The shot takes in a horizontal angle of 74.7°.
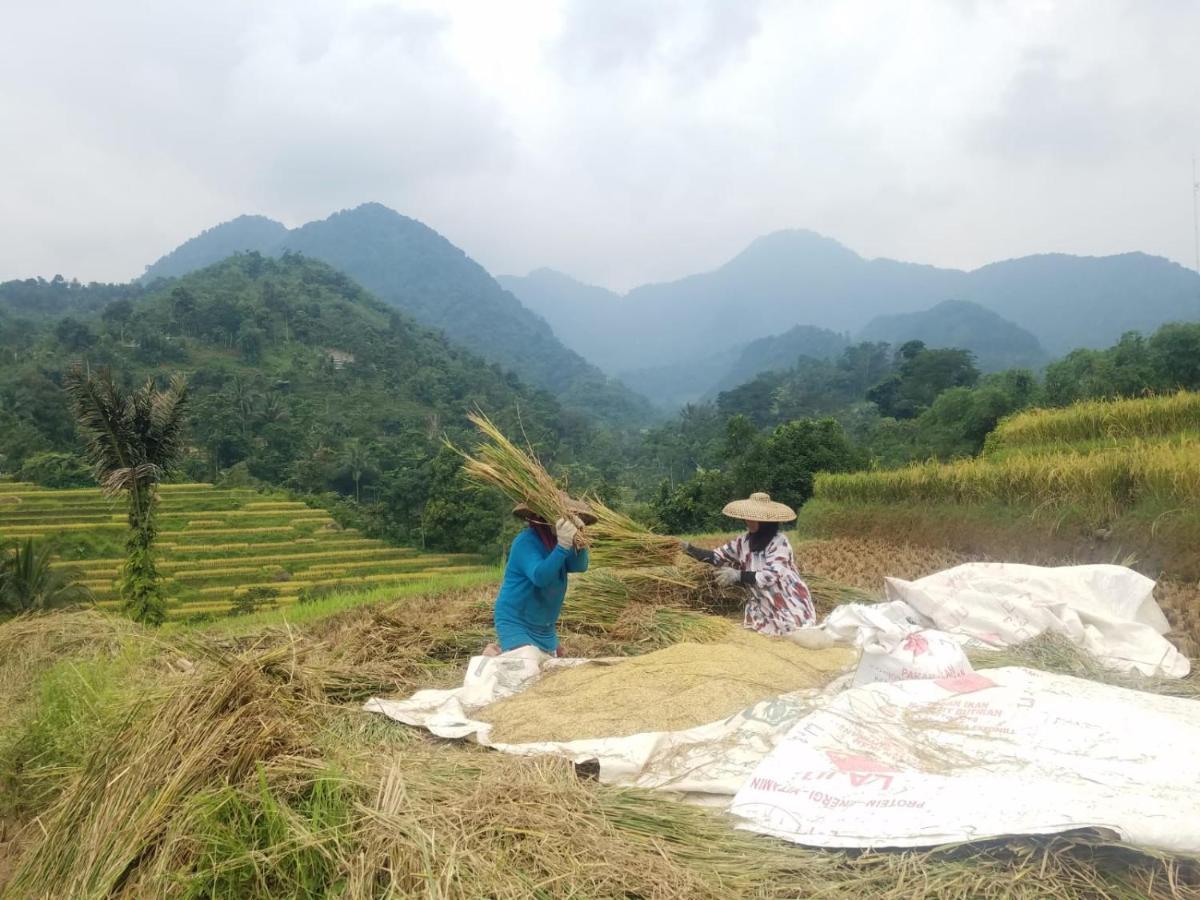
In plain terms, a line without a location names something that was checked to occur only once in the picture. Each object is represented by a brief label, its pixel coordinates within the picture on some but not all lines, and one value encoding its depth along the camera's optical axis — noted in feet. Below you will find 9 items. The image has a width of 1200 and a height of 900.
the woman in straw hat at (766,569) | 13.98
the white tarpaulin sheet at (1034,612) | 11.88
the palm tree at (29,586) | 37.63
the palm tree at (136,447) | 38.45
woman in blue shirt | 12.13
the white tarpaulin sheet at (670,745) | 7.41
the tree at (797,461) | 70.74
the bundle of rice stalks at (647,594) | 16.28
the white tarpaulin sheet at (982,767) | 5.71
